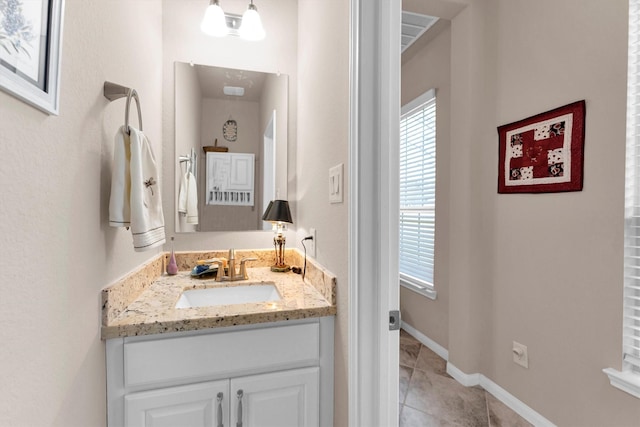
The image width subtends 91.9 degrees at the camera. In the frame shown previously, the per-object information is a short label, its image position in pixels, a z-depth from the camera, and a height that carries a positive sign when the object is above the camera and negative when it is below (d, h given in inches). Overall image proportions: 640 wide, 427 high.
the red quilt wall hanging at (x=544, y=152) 63.0 +14.5
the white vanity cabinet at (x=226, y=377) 41.5 -23.6
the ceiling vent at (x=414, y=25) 97.4 +62.6
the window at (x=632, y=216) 54.4 +0.1
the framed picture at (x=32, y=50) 21.2 +12.3
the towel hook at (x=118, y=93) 38.9 +15.3
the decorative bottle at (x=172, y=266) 65.9 -11.3
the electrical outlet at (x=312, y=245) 59.0 -5.9
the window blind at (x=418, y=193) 106.6 +8.2
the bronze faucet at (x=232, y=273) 62.2 -12.0
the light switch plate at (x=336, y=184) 44.3 +4.6
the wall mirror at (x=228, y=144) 70.1 +16.2
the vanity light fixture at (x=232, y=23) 66.5 +42.6
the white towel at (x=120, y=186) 37.7 +3.4
